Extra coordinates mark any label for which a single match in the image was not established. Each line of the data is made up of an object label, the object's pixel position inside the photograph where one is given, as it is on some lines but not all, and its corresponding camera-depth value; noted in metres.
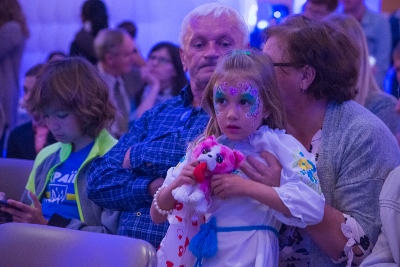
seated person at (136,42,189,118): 4.96
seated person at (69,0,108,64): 5.66
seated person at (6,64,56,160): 4.03
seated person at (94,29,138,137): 5.29
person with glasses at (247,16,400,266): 2.21
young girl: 2.05
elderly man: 2.65
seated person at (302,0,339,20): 4.47
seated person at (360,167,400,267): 2.12
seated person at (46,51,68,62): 4.95
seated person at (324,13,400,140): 3.34
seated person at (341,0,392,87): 5.07
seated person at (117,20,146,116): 5.30
